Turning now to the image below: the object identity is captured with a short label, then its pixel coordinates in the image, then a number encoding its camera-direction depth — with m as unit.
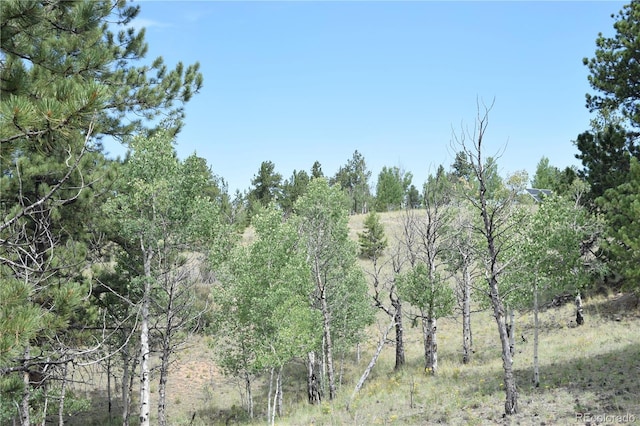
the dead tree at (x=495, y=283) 13.98
